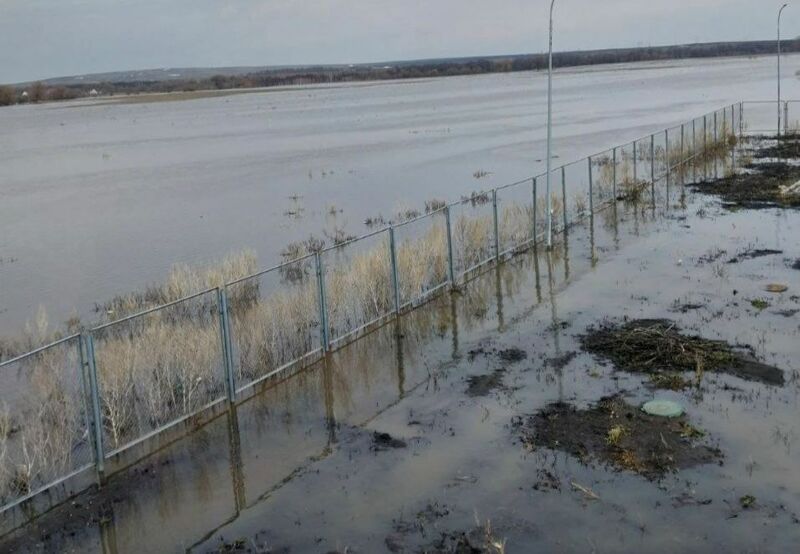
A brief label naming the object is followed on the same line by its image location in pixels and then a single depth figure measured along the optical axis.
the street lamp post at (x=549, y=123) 19.88
